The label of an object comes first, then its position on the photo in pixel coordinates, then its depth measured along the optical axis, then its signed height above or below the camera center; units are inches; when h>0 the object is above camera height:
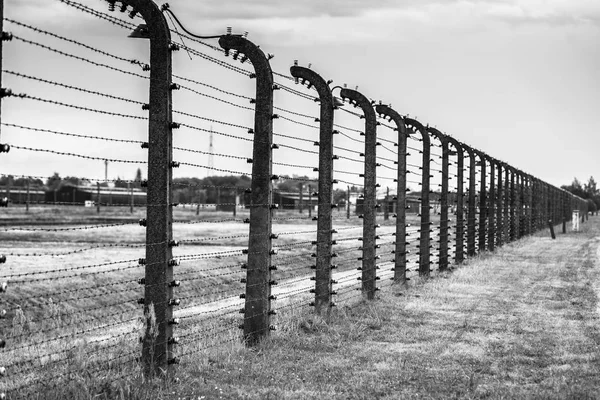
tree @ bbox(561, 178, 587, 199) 5527.1 +164.5
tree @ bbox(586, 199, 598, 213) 4756.4 +17.2
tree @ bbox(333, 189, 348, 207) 2655.0 +35.7
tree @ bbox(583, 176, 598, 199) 7523.6 +222.9
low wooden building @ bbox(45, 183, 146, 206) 3326.8 +33.0
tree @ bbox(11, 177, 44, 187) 3916.8 +98.3
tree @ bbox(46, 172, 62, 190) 3619.6 +87.3
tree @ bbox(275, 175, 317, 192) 3866.4 +111.9
